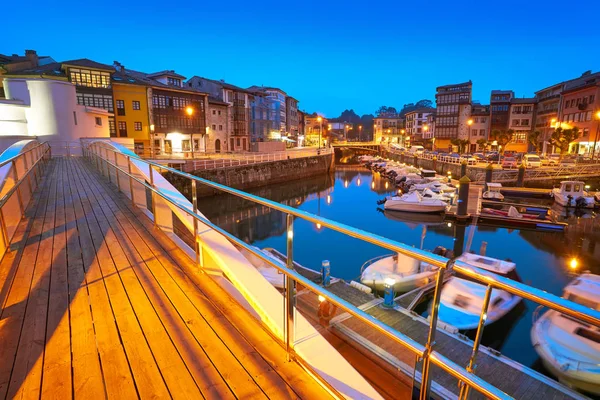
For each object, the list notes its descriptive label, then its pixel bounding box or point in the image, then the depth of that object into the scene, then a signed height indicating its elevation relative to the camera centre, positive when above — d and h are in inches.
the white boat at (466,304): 427.8 -217.6
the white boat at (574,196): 1067.3 -172.5
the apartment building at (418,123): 3363.7 +186.3
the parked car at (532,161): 1449.6 -83.4
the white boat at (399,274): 524.7 -212.1
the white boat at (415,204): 1066.1 -202.0
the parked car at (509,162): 1523.1 -95.2
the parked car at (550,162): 1478.8 -87.2
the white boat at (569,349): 324.2 -212.7
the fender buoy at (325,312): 373.1 -192.3
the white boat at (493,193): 1145.1 -174.3
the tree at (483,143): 2357.9 -7.3
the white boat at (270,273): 474.8 -197.4
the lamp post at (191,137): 1721.0 +16.3
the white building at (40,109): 988.6 +88.5
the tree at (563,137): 1533.0 +25.4
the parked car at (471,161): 1691.3 -97.0
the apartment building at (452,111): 2573.8 +237.7
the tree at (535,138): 2036.2 +26.0
